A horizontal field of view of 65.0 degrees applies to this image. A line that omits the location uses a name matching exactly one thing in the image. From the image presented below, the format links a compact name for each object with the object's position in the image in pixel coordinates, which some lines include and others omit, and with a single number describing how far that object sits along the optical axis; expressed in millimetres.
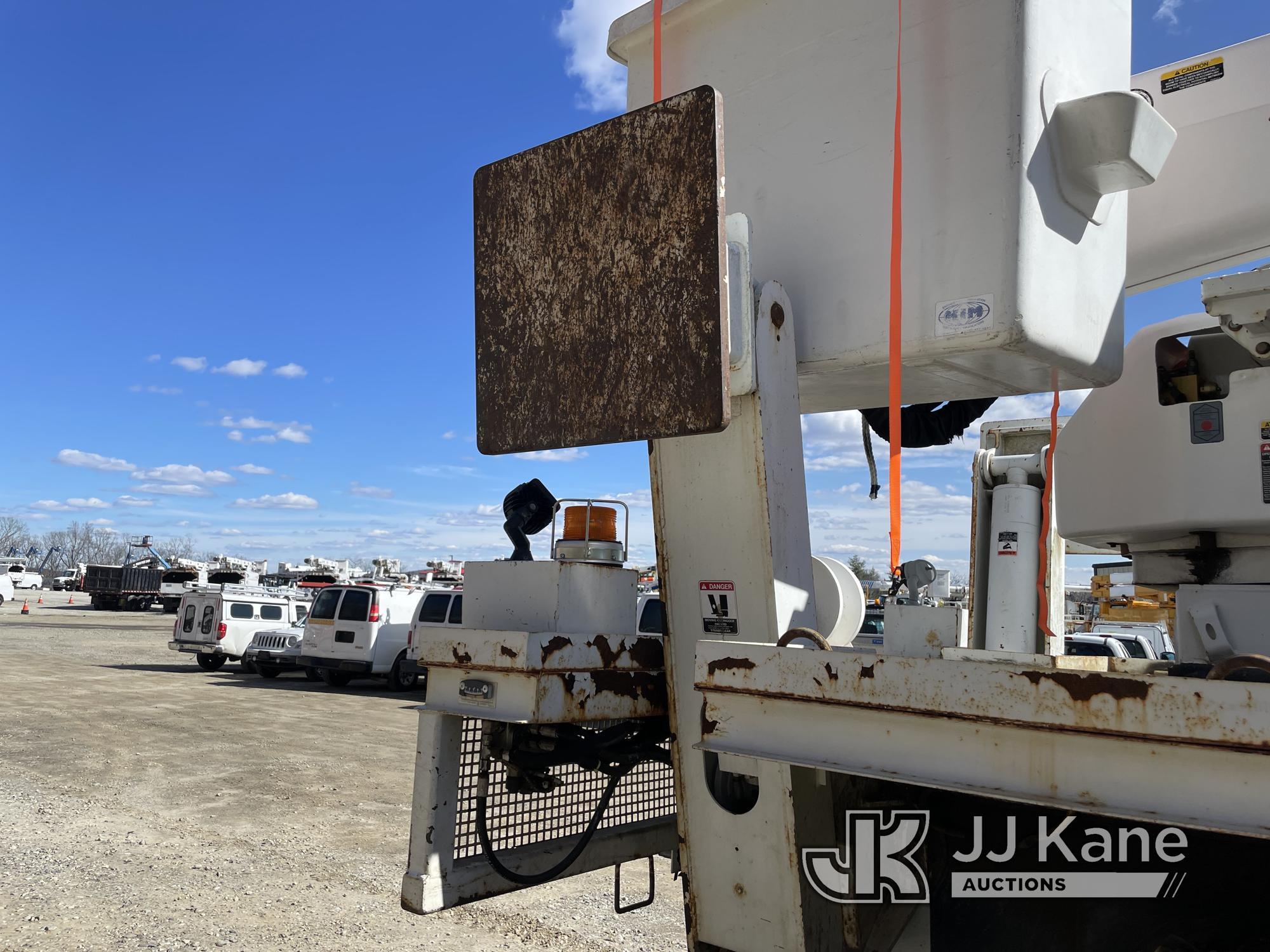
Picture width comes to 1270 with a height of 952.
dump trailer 46844
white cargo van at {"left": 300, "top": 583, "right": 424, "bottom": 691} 16891
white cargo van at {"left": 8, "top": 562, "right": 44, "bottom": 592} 61406
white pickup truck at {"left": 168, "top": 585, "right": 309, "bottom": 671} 19156
